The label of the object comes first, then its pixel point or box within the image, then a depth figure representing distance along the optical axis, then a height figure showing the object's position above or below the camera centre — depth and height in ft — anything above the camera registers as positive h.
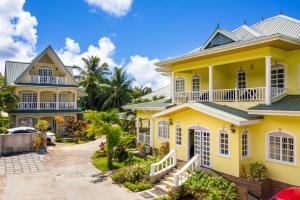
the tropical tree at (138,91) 146.02 +6.22
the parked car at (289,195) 33.76 -11.65
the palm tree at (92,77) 152.05 +14.21
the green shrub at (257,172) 43.97 -11.43
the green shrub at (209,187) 40.63 -13.39
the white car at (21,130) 78.22 -8.35
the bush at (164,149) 64.75 -11.28
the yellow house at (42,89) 108.47 +5.51
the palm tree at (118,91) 146.61 +6.05
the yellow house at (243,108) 44.37 -1.07
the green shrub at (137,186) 47.80 -14.94
